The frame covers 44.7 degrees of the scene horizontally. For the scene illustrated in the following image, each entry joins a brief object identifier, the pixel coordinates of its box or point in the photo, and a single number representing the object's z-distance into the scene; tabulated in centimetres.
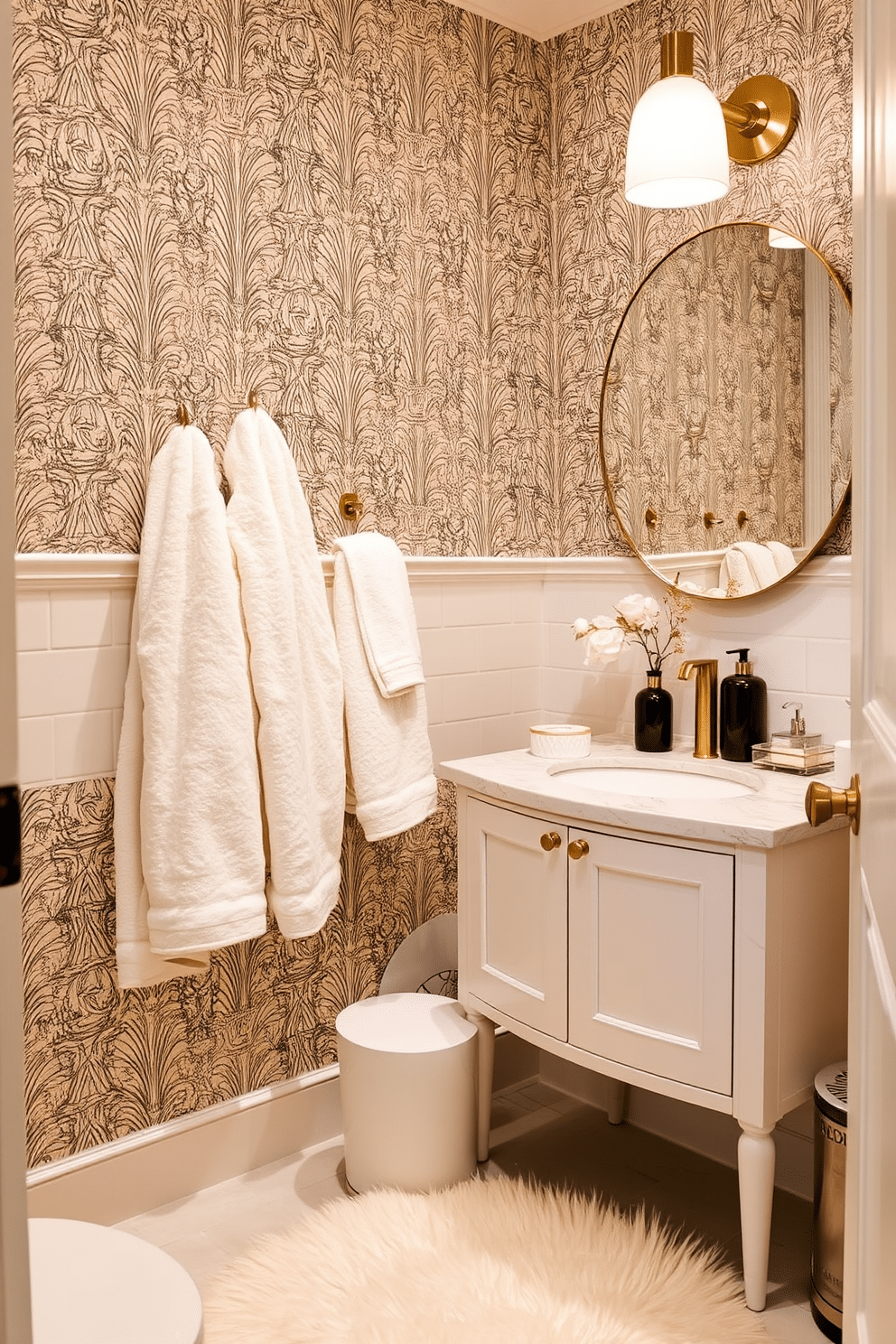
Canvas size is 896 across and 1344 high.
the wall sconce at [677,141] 189
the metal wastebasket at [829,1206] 164
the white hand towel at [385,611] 215
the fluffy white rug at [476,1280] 164
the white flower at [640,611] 226
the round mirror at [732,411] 205
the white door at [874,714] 80
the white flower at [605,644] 227
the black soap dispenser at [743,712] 213
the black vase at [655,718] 228
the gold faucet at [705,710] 220
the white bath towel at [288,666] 195
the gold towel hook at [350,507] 226
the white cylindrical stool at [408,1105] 198
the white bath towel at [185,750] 186
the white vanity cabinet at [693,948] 163
